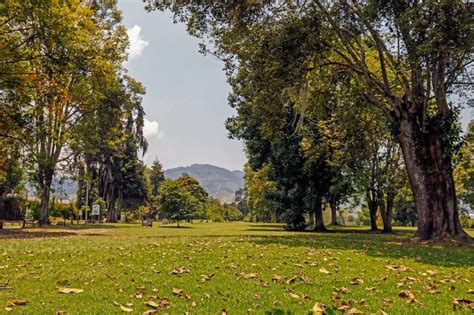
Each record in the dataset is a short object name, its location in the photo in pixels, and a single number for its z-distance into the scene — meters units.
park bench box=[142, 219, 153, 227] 46.59
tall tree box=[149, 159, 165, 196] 103.56
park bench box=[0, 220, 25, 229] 33.88
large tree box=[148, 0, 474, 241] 15.70
